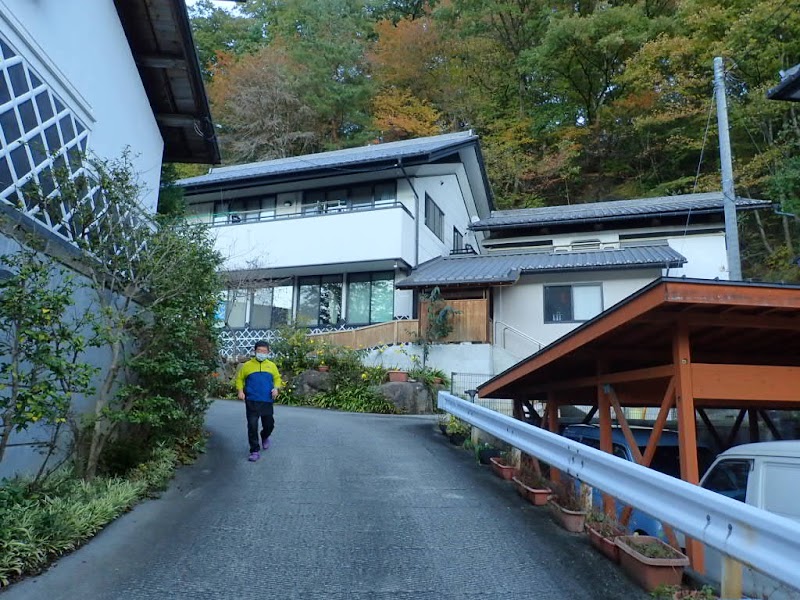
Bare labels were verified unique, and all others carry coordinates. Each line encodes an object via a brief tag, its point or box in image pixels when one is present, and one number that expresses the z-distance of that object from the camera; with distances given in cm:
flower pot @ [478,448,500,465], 872
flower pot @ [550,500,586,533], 553
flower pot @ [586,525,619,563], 470
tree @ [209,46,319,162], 3228
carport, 502
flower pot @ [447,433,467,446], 1034
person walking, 827
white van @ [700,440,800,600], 397
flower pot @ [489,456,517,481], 760
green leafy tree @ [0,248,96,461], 468
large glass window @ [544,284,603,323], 1930
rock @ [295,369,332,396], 1697
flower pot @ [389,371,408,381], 1653
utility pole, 1262
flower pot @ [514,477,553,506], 644
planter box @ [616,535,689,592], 415
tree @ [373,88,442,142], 3138
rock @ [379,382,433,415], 1581
